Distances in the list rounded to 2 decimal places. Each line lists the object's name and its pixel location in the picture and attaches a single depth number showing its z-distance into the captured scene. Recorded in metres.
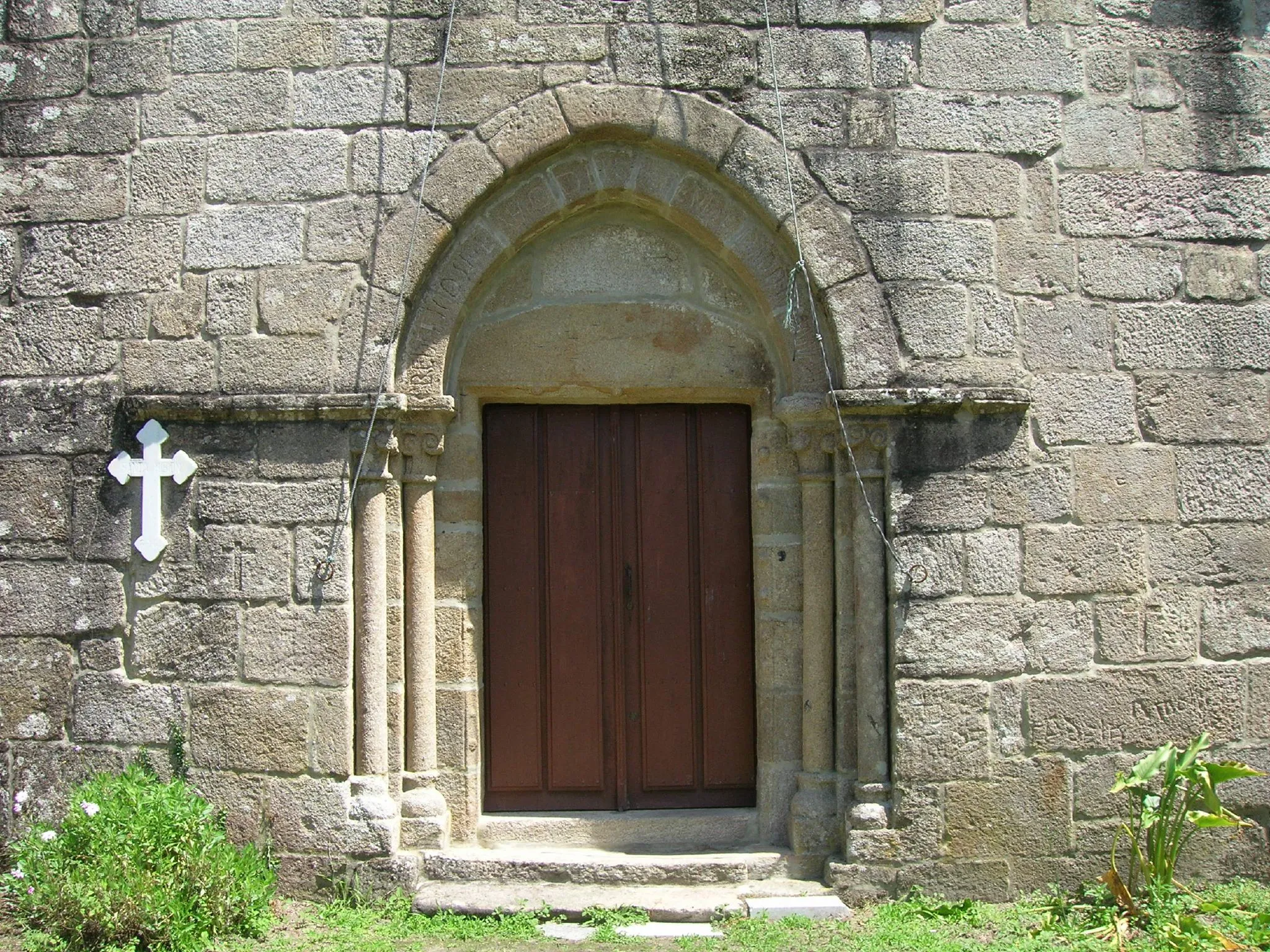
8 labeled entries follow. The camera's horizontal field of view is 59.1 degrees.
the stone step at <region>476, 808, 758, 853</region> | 4.41
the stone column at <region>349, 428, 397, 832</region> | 4.17
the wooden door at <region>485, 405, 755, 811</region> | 4.53
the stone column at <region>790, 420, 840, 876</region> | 4.28
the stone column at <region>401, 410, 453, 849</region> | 4.29
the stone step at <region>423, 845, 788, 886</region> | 4.16
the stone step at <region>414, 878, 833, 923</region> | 3.99
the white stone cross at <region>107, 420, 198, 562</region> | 4.18
